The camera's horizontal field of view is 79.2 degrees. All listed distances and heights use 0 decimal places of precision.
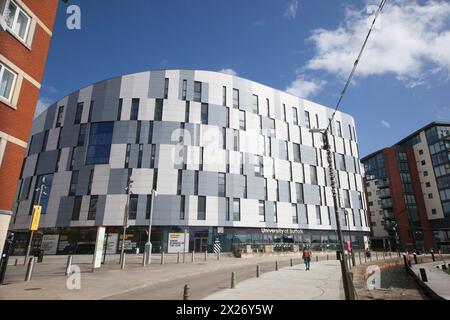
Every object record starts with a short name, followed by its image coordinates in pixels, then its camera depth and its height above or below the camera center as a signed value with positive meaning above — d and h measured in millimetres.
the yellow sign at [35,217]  15173 +1395
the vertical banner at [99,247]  19891 -291
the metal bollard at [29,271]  14516 -1464
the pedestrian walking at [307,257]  21288 -1032
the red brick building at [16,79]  12500 +7818
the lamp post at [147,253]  24306 -851
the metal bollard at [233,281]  13098 -1745
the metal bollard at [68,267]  17072 -1444
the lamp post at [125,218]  21236 +1910
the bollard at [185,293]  8539 -1497
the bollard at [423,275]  19525 -2205
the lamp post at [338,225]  10117 +799
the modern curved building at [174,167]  43281 +12928
